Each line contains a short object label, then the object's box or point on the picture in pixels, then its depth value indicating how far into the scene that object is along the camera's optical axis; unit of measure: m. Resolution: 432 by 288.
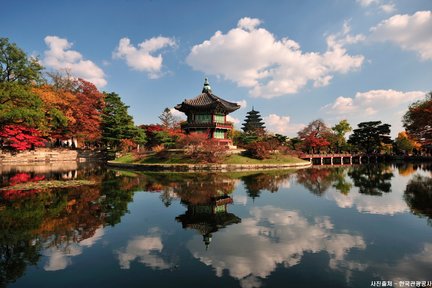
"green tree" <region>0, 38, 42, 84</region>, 40.12
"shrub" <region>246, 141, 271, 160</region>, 38.38
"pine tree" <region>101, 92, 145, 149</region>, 50.22
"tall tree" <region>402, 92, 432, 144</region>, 43.84
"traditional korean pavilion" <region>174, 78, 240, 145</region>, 41.41
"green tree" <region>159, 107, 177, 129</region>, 76.25
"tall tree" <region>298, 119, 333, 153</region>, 53.62
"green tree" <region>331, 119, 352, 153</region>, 63.04
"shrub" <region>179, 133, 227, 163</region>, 34.66
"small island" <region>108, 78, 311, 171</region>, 34.34
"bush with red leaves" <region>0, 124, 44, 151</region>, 40.19
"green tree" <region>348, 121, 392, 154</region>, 57.06
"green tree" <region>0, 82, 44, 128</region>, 37.09
